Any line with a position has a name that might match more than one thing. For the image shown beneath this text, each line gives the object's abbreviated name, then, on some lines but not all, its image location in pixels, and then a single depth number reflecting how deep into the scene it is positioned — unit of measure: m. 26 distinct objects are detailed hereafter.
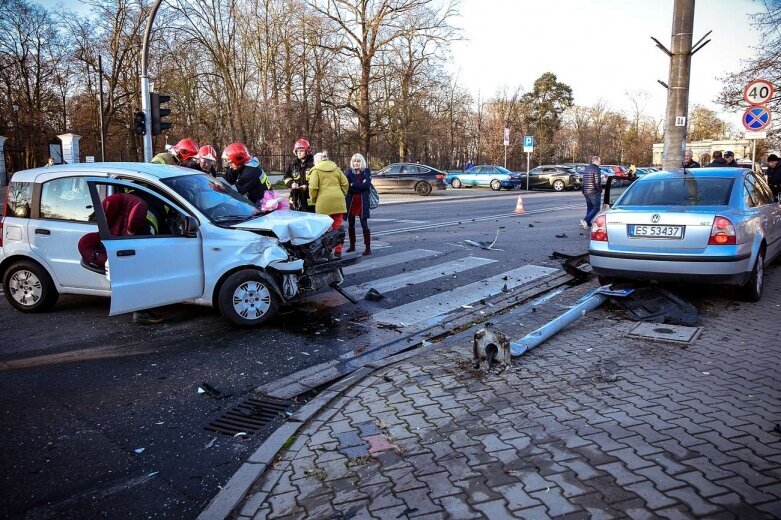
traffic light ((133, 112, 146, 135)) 14.86
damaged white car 5.86
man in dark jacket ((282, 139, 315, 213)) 9.78
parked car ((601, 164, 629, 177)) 36.89
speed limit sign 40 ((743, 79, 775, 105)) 12.82
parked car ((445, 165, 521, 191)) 36.56
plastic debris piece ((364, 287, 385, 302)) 7.45
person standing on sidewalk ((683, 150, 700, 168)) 14.30
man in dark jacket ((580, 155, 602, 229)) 14.06
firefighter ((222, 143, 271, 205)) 8.42
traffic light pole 14.85
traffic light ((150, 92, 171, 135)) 15.03
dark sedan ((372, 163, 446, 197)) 30.30
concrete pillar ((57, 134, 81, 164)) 28.95
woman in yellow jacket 9.06
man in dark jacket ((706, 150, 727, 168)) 13.73
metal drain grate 4.01
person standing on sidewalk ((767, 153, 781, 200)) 14.21
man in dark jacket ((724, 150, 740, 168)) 14.49
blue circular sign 13.17
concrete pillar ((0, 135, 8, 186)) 29.66
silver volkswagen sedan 6.19
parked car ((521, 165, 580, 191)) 35.31
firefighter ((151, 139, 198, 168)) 9.27
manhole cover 5.48
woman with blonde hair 10.14
